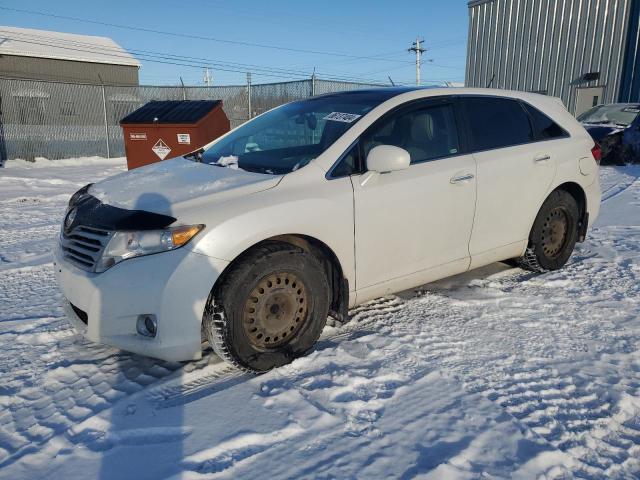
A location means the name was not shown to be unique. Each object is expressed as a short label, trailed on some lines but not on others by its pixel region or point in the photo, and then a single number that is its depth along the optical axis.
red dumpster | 7.25
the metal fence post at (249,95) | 14.66
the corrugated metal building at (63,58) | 31.02
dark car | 11.27
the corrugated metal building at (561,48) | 17.38
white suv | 2.57
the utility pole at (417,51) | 48.34
